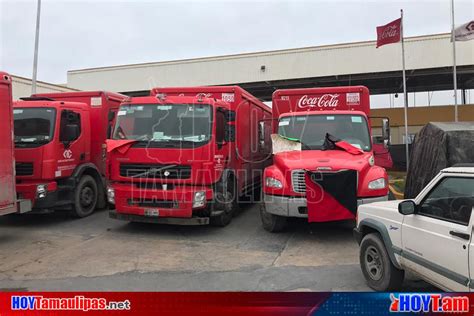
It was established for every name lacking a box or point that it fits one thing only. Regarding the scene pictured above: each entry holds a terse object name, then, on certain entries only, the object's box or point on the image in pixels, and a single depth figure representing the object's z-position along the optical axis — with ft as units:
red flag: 72.95
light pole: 69.46
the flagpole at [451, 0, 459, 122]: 69.93
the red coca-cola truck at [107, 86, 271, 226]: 26.03
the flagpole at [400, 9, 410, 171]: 71.31
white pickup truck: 12.23
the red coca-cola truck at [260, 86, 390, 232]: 24.38
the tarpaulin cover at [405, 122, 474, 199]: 27.32
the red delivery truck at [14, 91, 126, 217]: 29.48
